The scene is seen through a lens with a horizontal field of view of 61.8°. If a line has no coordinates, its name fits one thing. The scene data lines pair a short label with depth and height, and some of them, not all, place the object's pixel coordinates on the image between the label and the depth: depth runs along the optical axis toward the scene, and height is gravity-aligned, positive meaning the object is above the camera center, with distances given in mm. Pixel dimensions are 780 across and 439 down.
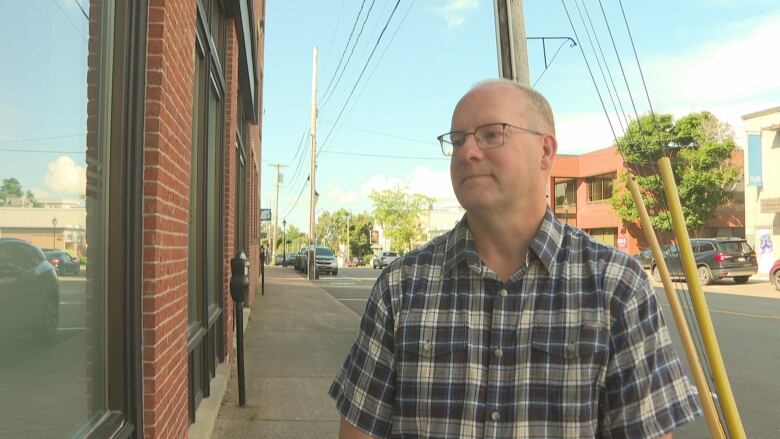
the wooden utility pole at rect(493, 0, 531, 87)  5883 +1873
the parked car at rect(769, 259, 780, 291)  19962 -965
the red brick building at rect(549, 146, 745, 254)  35719 +2823
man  1651 -214
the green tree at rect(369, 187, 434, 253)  78125 +4061
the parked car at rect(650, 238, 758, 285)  21906 -537
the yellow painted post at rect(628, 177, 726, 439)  2107 -312
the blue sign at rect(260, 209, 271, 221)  32625 +1637
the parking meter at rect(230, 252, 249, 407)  6090 -422
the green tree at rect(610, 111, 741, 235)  33628 +3950
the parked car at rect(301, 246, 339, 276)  35594 -861
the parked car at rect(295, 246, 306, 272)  39984 -801
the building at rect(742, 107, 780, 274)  27734 +2857
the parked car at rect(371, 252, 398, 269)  52781 -1029
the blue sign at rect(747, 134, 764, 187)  28078 +3555
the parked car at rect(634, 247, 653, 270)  24825 -533
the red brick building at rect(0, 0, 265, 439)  2238 -27
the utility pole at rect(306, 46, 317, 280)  30500 +2679
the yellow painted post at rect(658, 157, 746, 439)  1977 -272
